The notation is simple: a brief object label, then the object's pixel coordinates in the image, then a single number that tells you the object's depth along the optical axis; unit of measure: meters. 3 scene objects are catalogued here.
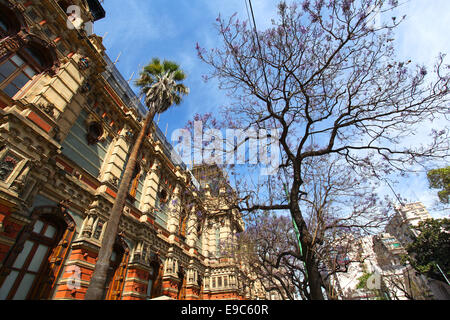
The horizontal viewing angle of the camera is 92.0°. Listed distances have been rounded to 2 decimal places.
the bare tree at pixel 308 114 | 7.12
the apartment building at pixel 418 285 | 21.91
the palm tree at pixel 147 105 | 6.41
